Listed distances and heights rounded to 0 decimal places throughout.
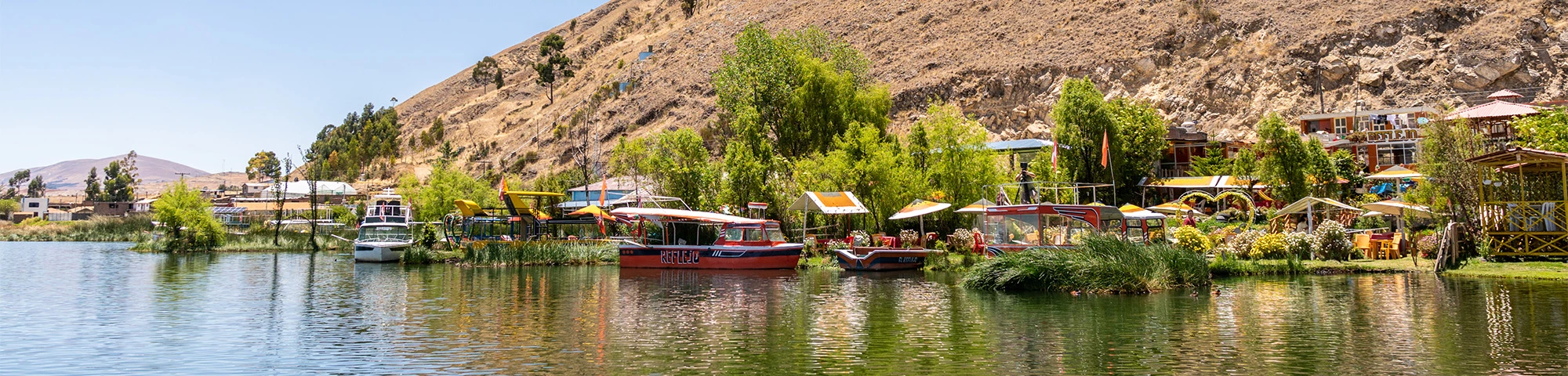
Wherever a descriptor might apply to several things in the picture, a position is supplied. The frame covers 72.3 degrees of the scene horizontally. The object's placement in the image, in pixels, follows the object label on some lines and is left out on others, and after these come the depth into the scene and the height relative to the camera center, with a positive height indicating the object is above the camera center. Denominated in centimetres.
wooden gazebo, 2739 +60
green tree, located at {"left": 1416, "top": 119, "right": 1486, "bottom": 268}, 2880 +147
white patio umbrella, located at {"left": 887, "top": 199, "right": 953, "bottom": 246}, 3853 +112
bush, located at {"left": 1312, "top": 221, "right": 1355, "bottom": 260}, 3066 -35
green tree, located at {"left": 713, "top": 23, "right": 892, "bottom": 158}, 5266 +743
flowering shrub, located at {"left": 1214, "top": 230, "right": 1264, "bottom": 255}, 3164 -31
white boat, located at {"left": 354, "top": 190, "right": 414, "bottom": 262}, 4406 +36
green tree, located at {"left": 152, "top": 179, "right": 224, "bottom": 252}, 5828 +178
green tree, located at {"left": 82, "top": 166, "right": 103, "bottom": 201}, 15050 +917
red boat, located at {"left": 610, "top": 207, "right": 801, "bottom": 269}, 3666 -13
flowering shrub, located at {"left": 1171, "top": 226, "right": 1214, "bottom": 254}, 3238 -17
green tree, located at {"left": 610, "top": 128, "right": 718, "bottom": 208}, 4947 +359
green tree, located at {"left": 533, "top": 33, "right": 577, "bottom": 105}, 12775 +2291
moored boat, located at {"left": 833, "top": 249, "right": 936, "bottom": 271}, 3434 -63
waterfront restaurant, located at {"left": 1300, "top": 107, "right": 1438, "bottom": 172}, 5700 +529
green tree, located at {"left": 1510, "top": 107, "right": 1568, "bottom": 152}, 3441 +330
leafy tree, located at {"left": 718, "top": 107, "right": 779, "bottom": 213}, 4591 +294
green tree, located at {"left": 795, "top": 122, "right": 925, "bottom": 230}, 4278 +268
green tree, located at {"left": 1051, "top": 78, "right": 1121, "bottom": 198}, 5544 +554
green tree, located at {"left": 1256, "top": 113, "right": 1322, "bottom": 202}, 4762 +325
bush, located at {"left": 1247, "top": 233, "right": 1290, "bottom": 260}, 3078 -42
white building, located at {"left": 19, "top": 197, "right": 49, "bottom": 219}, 14300 +677
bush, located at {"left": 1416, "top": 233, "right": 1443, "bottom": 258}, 2966 -43
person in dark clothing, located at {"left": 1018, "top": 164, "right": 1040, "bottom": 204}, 4988 +207
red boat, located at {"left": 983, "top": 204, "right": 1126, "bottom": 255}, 3095 +36
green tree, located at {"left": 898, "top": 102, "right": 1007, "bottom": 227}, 4394 +324
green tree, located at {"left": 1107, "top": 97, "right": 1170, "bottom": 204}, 5841 +508
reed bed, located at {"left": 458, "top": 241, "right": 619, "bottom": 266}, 4019 -29
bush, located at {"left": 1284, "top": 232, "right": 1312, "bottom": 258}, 3109 -38
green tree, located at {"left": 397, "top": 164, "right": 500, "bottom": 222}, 6969 +378
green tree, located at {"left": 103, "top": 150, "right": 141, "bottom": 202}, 14525 +990
